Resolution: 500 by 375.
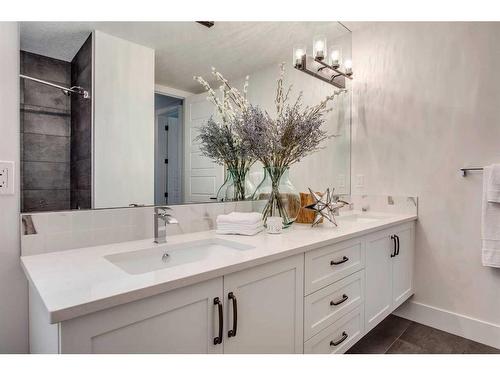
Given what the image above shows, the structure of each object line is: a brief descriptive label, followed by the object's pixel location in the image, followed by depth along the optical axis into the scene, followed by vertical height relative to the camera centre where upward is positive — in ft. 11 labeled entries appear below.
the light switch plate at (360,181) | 8.06 -0.03
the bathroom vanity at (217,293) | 2.44 -1.18
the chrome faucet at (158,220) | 4.13 -0.58
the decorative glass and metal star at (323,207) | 5.77 -0.54
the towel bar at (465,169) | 6.23 +0.24
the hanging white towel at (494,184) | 5.66 -0.05
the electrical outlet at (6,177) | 3.40 -0.01
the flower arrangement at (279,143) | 5.35 +0.66
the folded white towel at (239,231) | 4.83 -0.83
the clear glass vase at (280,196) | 5.67 -0.31
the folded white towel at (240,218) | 4.84 -0.63
